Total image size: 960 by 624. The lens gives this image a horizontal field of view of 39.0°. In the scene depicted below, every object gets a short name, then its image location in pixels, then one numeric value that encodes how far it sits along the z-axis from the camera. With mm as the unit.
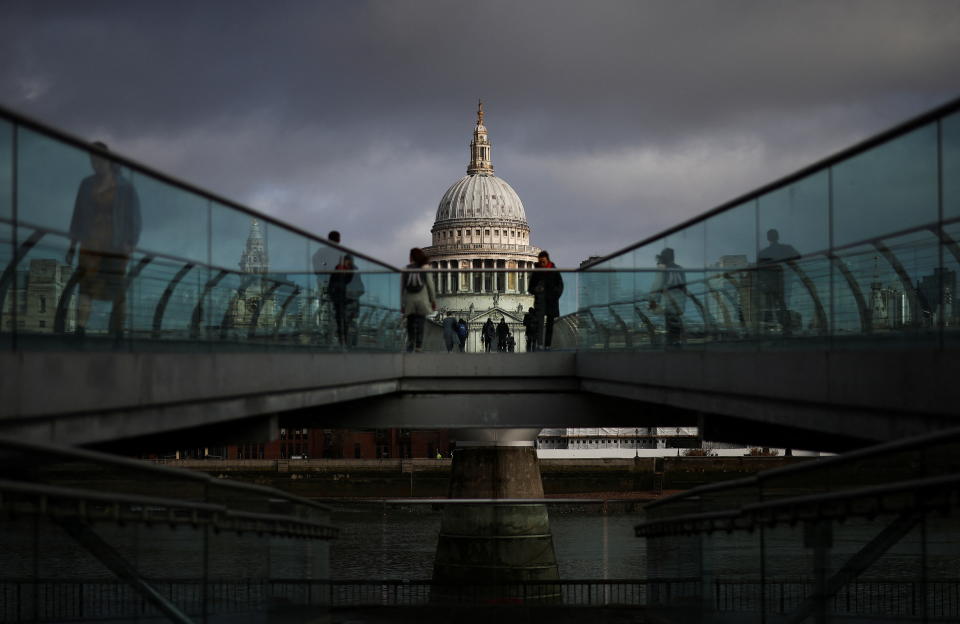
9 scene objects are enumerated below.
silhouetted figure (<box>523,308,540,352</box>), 21266
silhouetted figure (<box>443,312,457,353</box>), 21656
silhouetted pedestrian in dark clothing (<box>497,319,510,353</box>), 22611
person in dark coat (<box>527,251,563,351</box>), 21047
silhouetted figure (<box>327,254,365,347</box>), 16141
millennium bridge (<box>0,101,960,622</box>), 7641
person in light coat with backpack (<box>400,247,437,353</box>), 19859
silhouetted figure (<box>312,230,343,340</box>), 15336
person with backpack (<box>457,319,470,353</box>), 21938
